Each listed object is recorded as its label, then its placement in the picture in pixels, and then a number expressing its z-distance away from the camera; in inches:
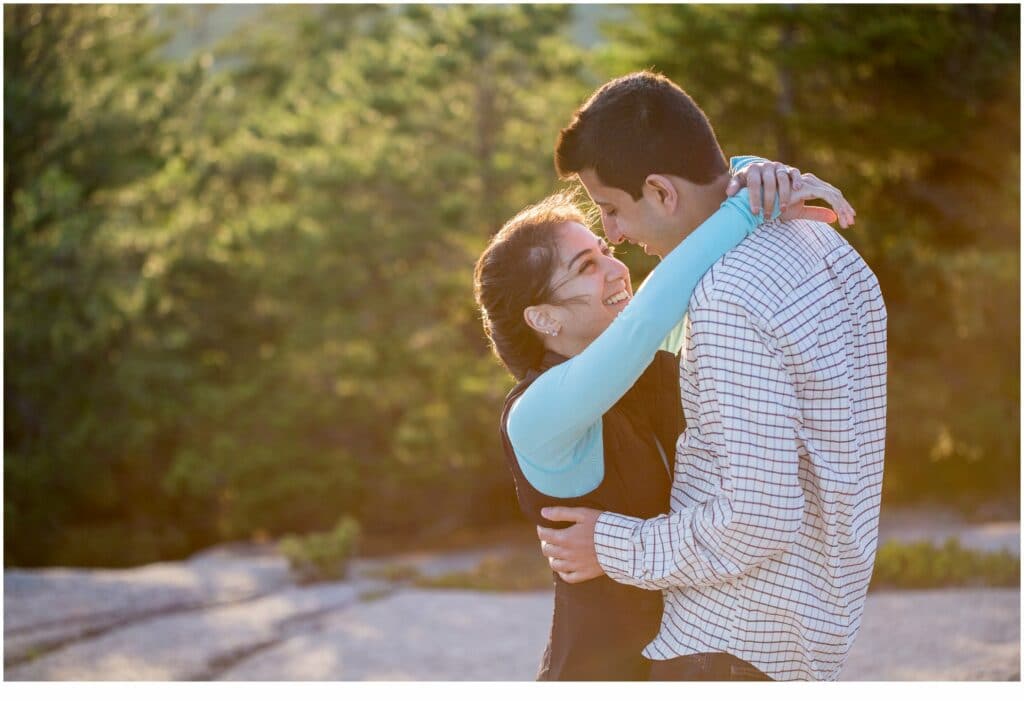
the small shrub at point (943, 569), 275.4
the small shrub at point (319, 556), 385.7
